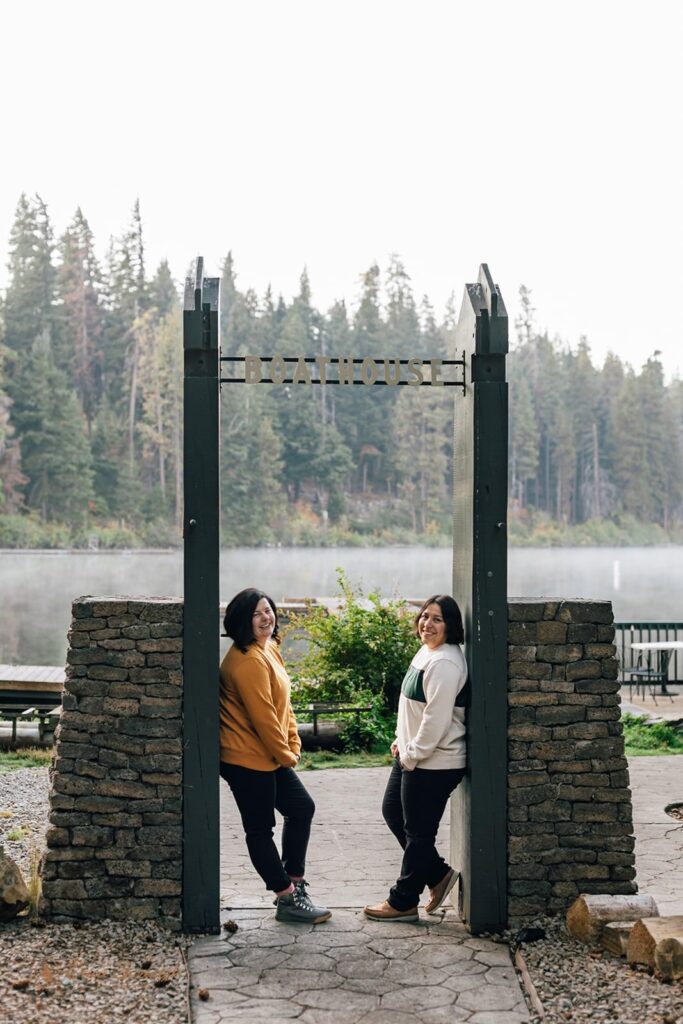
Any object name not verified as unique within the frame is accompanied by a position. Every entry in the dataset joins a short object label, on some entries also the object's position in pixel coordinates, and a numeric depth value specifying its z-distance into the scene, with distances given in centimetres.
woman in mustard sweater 523
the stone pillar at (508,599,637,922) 533
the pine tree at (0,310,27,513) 3881
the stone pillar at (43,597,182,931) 526
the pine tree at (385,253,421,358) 4584
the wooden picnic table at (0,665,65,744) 1113
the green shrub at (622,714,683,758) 1066
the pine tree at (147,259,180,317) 4359
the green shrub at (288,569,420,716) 1127
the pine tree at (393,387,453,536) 4312
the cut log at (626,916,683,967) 469
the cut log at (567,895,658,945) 505
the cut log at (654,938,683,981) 462
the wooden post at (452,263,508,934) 529
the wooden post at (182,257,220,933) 516
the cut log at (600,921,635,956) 491
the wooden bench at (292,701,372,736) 1053
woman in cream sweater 522
